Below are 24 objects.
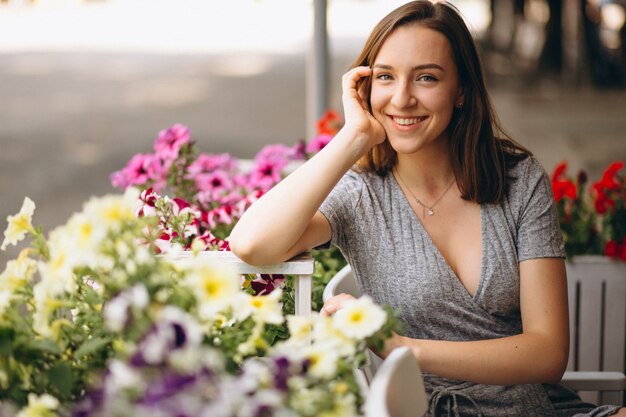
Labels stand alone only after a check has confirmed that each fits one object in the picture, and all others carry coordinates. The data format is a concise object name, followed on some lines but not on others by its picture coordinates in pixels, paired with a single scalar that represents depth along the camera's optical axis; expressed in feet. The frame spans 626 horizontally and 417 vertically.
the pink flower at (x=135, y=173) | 8.20
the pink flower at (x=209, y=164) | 8.48
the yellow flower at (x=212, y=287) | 4.27
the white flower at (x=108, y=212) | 4.41
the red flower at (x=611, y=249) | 7.82
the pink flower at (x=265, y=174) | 8.35
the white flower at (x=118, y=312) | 4.13
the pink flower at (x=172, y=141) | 8.17
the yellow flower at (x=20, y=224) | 4.91
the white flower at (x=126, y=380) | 4.00
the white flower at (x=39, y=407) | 4.33
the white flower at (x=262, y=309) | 4.62
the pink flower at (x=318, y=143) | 8.54
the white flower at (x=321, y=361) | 4.32
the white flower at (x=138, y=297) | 4.15
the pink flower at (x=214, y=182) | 8.36
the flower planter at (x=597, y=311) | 7.81
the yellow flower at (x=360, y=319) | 4.48
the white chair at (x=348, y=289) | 5.88
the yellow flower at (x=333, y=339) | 4.46
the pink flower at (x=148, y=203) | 6.20
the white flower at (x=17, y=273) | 4.69
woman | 5.85
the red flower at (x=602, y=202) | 8.23
